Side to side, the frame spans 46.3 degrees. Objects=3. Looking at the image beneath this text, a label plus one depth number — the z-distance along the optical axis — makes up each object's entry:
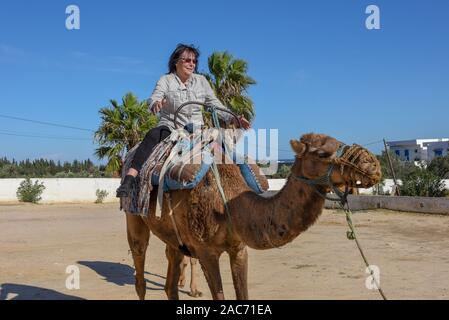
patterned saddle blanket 5.12
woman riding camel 5.98
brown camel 3.96
